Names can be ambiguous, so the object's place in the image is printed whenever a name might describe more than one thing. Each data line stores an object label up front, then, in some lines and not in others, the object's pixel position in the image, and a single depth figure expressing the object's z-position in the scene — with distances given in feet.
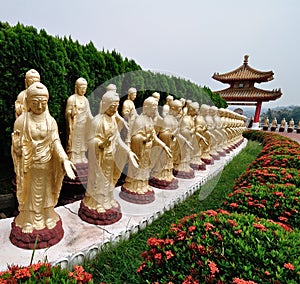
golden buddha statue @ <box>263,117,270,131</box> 92.28
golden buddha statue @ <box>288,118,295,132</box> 89.47
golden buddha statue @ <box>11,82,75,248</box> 8.15
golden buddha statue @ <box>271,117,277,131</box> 89.66
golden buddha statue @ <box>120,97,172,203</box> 13.03
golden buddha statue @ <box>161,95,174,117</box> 20.43
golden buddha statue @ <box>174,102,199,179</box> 17.89
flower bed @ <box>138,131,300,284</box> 5.59
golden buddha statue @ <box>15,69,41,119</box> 12.00
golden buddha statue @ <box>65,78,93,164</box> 15.76
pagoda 83.82
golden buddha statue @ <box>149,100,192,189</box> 15.81
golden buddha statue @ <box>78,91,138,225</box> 10.34
